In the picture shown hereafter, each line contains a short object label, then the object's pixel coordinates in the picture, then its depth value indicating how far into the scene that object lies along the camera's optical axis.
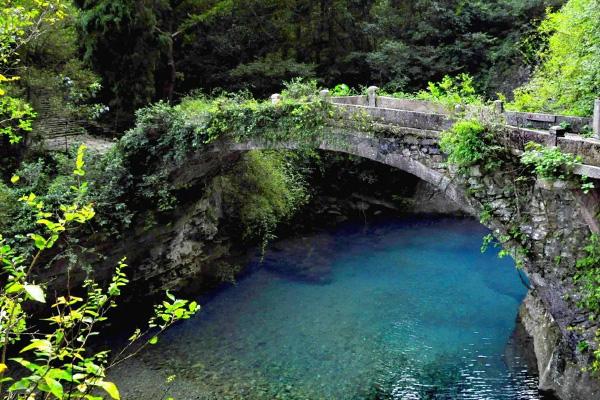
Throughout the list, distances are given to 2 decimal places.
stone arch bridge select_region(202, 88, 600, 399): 6.78
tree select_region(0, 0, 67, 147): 6.06
